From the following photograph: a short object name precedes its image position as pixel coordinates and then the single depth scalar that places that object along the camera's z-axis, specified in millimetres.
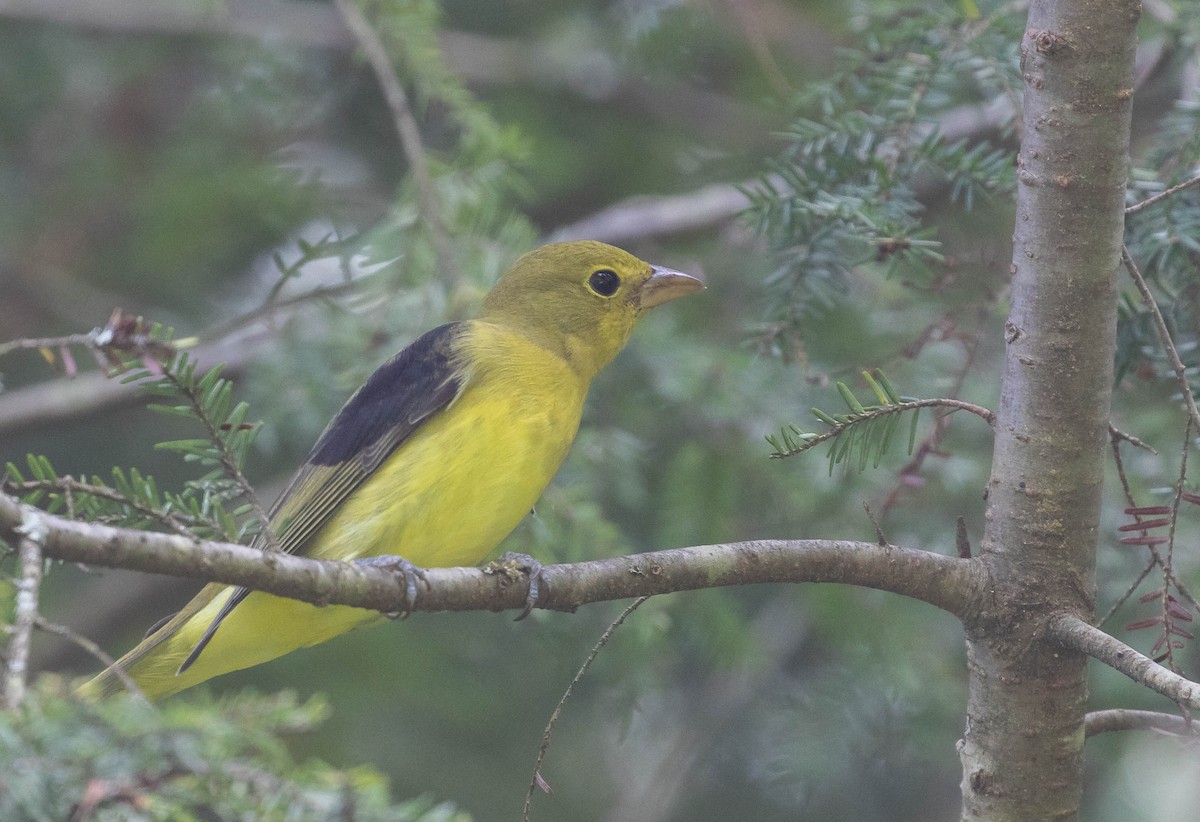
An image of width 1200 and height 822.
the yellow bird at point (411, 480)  4707
